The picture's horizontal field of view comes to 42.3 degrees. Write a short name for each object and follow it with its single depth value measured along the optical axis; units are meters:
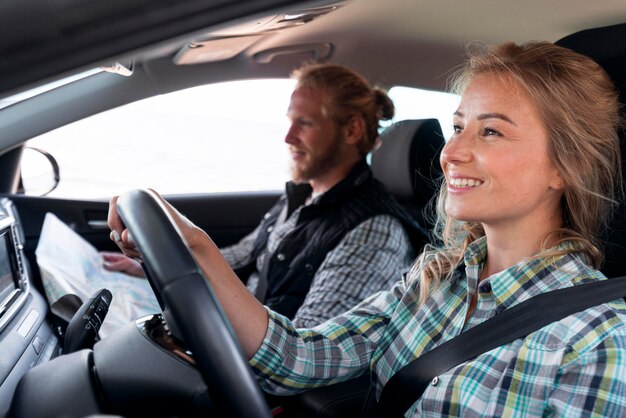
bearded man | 2.26
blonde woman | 1.32
